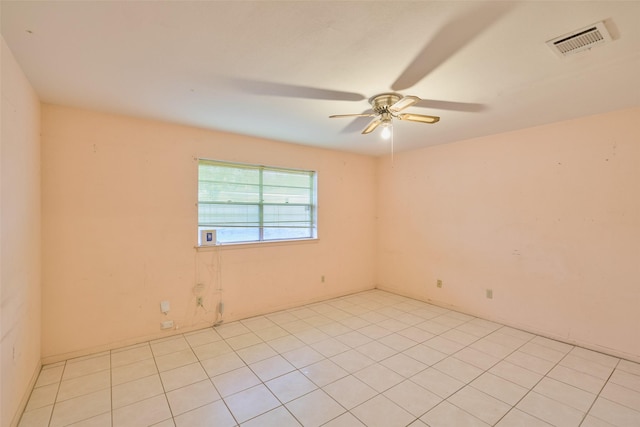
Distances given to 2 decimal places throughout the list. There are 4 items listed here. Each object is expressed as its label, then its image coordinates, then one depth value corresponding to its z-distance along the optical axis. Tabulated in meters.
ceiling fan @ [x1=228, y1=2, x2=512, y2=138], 1.47
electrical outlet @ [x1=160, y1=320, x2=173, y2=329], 3.18
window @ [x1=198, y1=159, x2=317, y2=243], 3.56
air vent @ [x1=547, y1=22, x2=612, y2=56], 1.55
